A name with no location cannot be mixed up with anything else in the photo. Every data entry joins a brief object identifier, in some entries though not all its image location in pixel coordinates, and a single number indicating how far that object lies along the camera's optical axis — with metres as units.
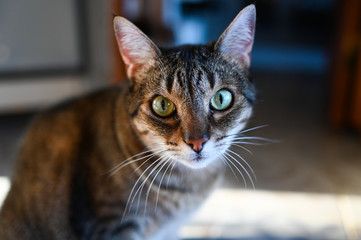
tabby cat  0.43
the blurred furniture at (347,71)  0.79
